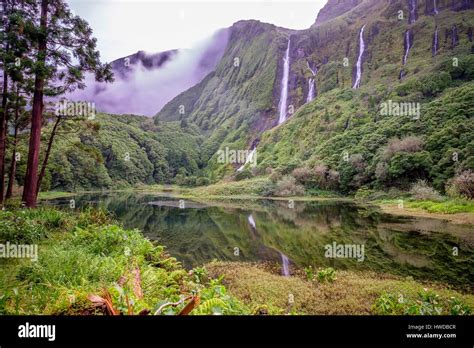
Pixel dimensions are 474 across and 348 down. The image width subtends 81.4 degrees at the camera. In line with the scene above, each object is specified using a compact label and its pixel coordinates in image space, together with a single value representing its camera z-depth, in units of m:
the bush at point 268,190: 38.97
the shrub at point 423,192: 17.53
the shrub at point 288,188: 35.75
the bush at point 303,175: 36.28
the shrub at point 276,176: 41.12
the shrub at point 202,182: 64.59
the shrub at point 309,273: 6.68
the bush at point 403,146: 25.06
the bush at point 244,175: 55.22
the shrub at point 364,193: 26.43
